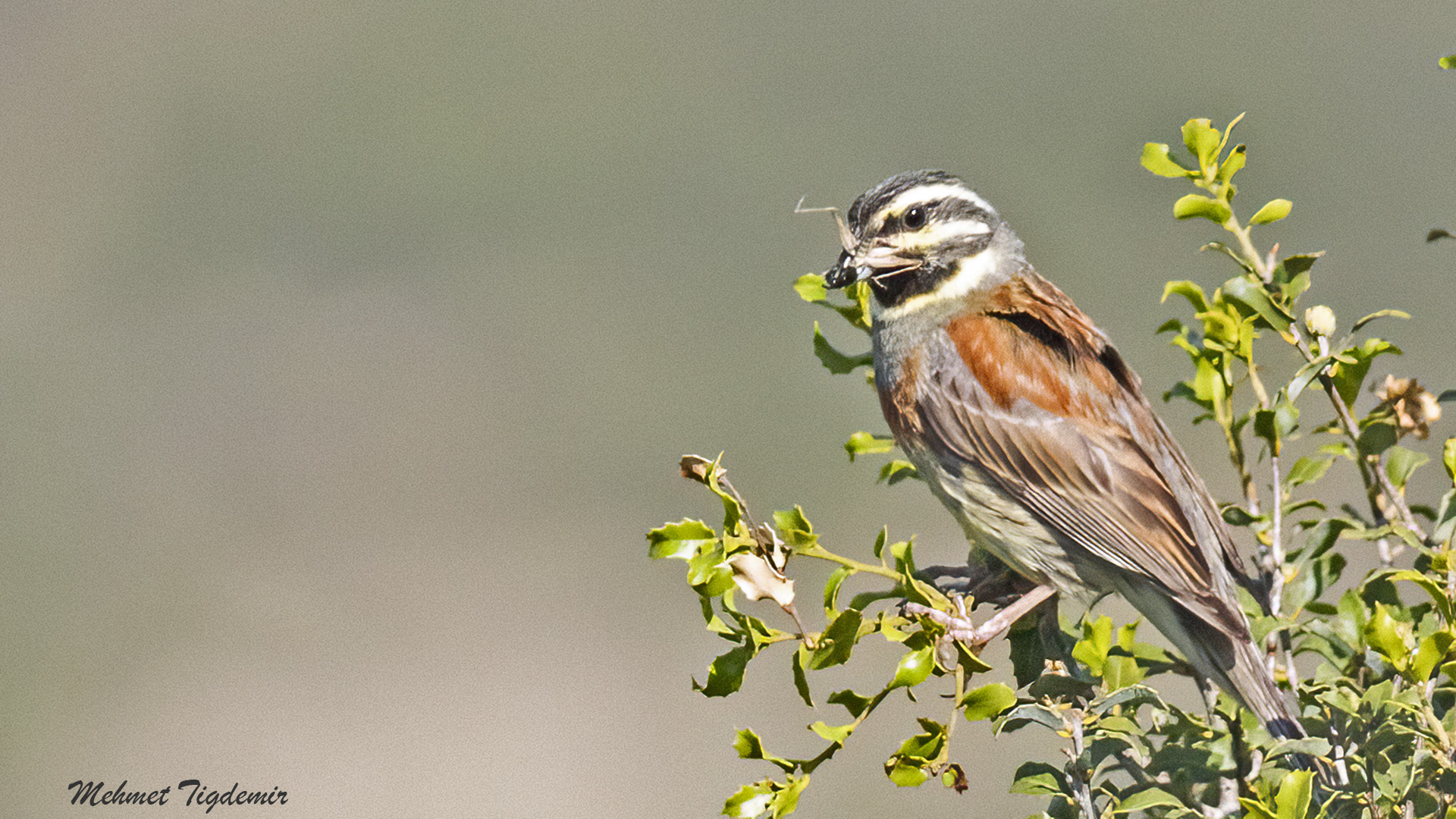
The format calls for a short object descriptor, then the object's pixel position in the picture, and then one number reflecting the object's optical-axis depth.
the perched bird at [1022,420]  6.28
